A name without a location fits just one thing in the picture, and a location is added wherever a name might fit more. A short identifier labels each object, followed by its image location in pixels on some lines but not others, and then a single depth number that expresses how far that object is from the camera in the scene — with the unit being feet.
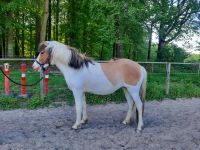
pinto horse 10.94
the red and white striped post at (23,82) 14.90
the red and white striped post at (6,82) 14.79
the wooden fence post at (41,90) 14.64
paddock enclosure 15.73
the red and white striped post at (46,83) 15.41
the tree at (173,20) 28.85
